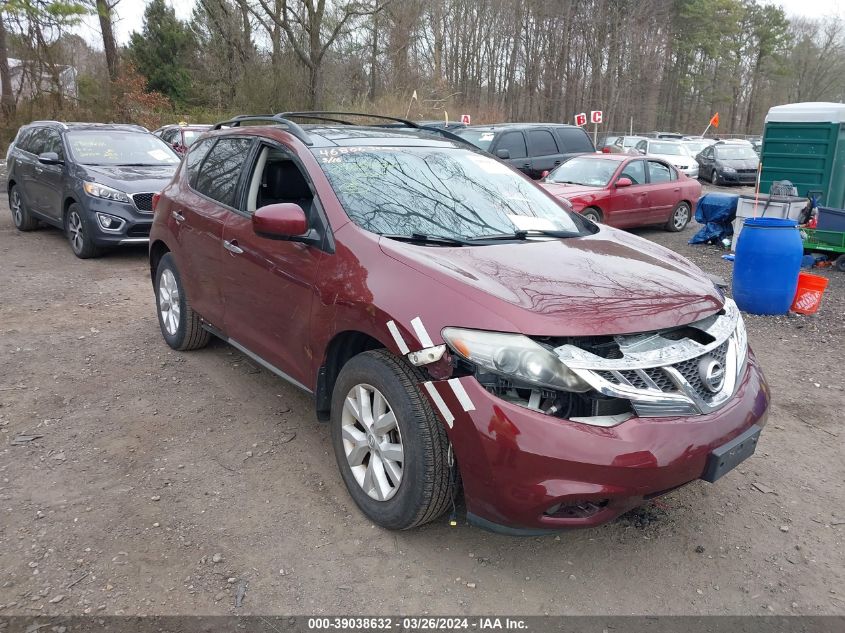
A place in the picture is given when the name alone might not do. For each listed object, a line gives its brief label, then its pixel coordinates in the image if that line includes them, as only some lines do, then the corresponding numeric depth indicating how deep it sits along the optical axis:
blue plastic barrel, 6.46
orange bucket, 6.75
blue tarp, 10.57
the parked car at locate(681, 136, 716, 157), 26.13
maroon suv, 2.48
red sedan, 10.90
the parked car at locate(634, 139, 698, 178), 21.15
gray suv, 8.44
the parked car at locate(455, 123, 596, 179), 13.21
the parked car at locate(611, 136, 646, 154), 24.52
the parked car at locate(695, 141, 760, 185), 22.53
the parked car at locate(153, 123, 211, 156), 16.28
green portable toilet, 10.66
